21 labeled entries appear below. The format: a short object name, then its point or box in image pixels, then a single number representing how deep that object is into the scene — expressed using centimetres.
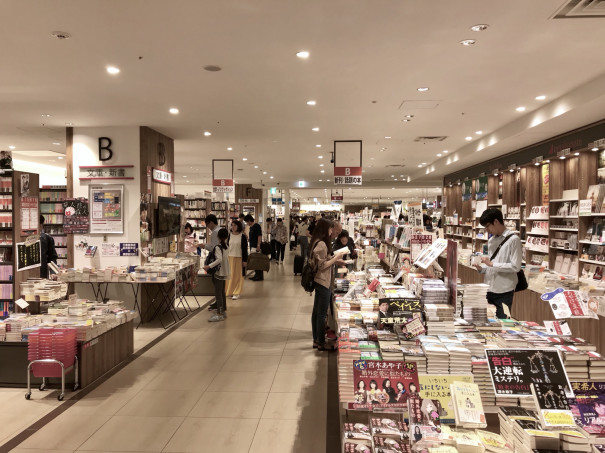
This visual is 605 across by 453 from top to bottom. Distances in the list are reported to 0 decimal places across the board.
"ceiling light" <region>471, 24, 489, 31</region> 382
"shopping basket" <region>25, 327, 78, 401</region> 440
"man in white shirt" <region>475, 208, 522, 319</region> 450
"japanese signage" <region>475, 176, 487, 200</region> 1202
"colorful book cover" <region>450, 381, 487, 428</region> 208
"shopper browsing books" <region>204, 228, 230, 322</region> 752
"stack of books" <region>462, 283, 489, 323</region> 323
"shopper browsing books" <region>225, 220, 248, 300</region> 916
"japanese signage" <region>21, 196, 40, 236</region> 731
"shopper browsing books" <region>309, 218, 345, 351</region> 548
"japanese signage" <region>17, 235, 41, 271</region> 719
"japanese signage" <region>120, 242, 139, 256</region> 777
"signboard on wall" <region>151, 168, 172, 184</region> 814
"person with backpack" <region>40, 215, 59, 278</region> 824
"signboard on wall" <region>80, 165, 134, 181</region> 772
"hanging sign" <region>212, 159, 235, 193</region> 1183
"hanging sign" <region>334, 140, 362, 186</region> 988
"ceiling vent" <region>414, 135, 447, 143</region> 959
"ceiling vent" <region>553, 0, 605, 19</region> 344
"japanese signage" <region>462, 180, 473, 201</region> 1320
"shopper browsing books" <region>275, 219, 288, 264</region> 1552
